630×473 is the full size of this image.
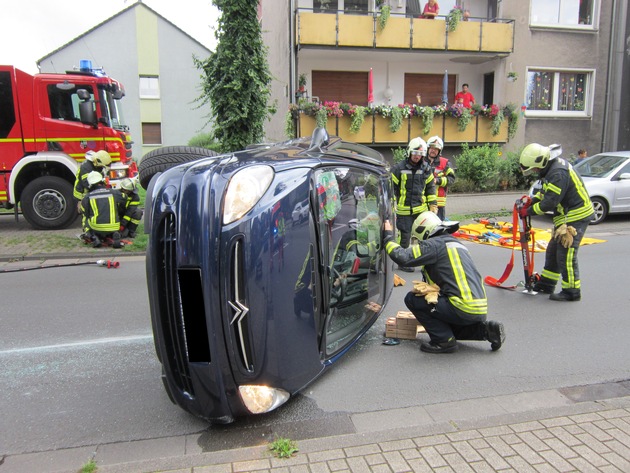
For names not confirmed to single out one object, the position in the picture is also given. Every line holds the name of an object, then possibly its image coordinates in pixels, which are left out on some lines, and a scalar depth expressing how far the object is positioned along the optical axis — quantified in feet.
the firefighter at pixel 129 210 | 29.68
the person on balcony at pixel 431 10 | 53.98
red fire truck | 33.14
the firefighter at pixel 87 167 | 30.40
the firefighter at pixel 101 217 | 28.14
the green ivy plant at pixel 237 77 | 30.35
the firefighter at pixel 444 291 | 13.25
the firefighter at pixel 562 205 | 18.06
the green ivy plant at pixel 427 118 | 51.70
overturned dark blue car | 8.89
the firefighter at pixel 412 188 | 22.84
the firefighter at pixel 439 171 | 25.63
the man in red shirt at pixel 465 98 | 53.78
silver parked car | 35.24
